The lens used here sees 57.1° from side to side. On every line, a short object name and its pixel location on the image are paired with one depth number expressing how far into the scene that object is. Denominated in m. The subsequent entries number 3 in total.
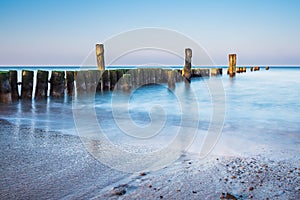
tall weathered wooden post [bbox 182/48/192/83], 18.30
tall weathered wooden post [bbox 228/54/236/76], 30.00
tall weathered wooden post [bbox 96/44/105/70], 12.78
